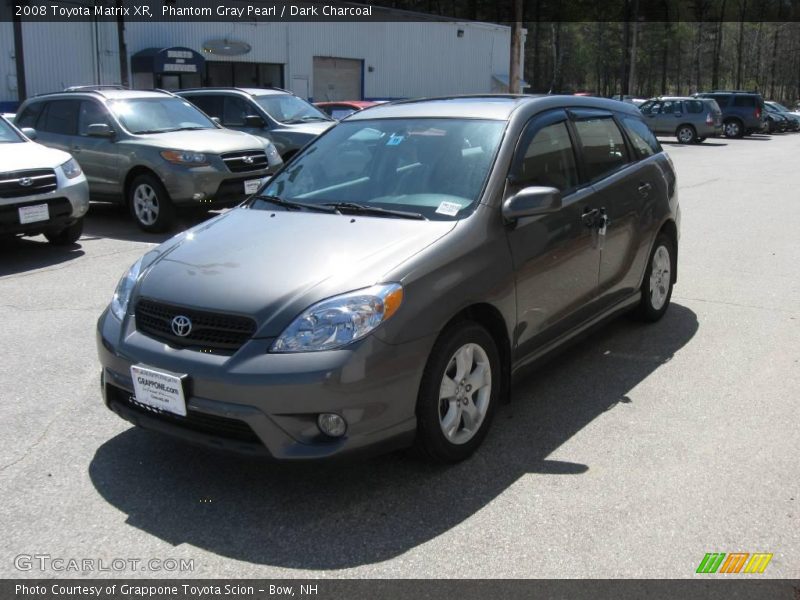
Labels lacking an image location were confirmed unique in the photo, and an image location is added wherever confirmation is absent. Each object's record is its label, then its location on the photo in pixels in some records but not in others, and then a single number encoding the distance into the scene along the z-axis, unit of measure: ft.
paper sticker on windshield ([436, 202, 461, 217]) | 13.26
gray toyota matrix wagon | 10.83
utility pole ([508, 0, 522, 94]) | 97.91
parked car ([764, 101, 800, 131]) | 129.08
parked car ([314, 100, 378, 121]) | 63.57
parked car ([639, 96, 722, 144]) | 99.09
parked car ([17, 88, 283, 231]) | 32.60
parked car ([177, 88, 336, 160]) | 42.29
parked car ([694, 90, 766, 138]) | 110.42
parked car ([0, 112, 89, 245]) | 26.89
